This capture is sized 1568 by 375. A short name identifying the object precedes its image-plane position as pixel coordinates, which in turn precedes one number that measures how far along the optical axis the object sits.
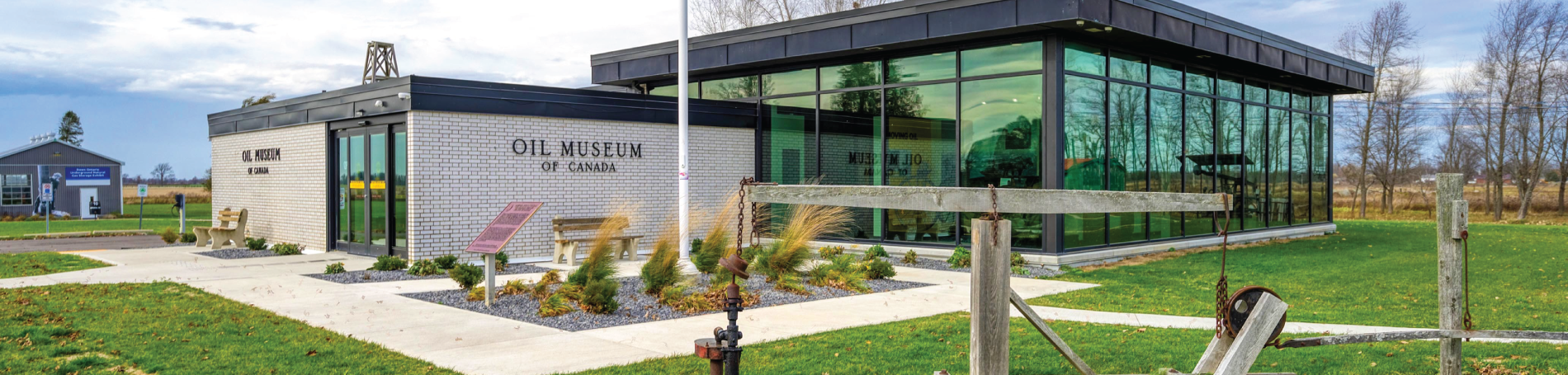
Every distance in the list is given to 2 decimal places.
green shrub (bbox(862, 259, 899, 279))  11.70
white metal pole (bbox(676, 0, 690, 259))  13.60
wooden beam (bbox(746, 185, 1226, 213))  3.80
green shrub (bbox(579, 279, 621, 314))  8.67
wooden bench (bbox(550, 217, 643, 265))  13.75
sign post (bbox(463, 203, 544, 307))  9.46
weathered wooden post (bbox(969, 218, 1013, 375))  3.71
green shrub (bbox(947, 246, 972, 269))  13.45
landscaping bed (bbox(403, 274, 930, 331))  8.38
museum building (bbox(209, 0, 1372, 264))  13.55
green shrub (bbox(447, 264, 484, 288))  10.06
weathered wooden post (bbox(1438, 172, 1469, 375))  5.21
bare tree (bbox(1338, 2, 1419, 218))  35.34
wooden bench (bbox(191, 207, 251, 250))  16.64
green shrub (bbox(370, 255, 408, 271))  12.23
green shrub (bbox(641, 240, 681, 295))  9.67
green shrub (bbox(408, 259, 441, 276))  11.97
